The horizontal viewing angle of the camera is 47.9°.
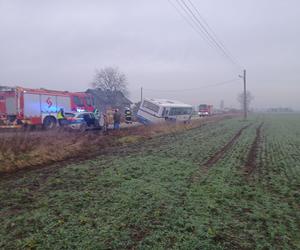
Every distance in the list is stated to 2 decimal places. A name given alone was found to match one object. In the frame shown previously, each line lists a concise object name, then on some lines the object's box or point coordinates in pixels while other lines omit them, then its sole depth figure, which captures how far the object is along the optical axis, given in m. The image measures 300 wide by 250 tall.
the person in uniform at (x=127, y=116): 33.50
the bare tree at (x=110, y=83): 80.94
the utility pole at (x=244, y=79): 49.08
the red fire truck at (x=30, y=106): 23.52
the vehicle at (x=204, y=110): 77.26
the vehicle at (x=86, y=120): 25.22
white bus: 36.16
